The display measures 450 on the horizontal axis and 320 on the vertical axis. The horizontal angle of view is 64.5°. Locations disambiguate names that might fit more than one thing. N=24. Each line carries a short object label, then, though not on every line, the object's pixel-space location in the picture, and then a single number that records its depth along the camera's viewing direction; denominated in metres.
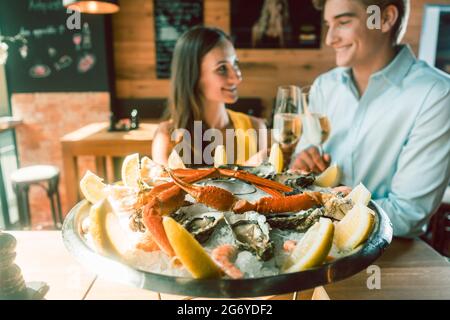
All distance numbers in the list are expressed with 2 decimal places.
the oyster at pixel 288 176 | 1.05
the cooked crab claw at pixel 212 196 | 0.84
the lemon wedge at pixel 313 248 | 0.61
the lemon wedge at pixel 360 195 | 0.88
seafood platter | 0.59
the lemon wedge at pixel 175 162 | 1.26
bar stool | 3.44
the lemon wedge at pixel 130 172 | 1.02
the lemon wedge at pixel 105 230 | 0.65
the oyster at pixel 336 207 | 0.85
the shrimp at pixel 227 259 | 0.61
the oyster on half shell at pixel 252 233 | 0.67
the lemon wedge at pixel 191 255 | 0.59
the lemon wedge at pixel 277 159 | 1.27
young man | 1.61
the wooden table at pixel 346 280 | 1.02
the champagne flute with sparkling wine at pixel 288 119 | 1.47
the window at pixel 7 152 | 4.55
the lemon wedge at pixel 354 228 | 0.70
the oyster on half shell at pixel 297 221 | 0.78
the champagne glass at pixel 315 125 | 1.60
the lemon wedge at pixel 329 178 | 1.13
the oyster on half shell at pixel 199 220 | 0.73
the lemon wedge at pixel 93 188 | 0.93
